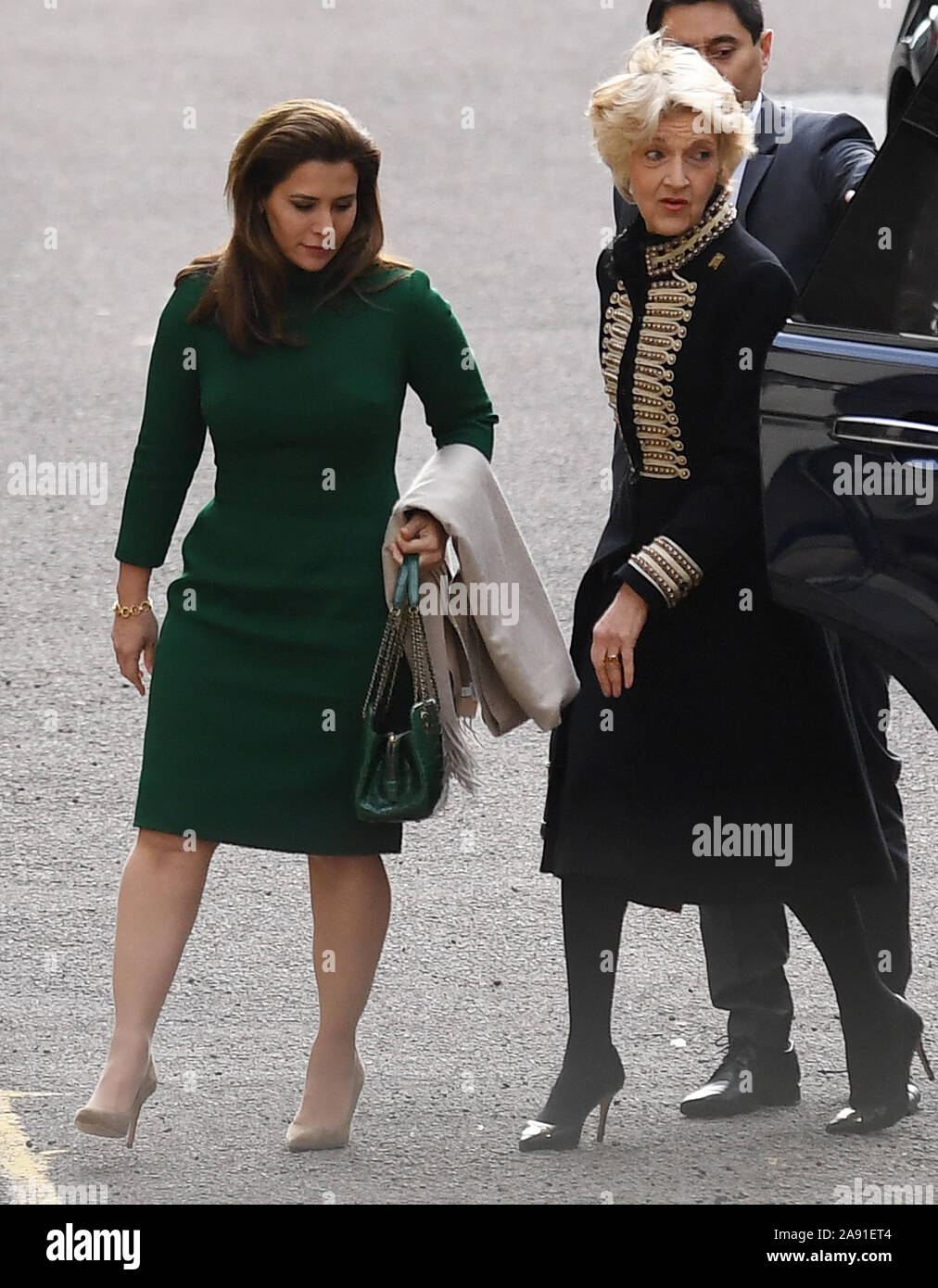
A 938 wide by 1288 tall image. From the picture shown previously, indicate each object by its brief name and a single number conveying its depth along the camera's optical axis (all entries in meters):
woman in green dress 7.38
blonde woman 7.21
